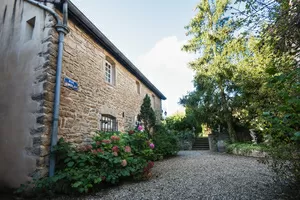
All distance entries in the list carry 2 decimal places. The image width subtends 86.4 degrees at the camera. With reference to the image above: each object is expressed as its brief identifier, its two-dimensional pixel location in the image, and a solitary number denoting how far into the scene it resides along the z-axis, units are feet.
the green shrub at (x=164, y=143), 21.70
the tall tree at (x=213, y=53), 27.04
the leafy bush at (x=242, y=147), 22.02
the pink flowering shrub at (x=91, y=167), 9.32
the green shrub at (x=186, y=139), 36.99
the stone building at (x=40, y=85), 10.89
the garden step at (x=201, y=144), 37.35
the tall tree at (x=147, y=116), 22.04
